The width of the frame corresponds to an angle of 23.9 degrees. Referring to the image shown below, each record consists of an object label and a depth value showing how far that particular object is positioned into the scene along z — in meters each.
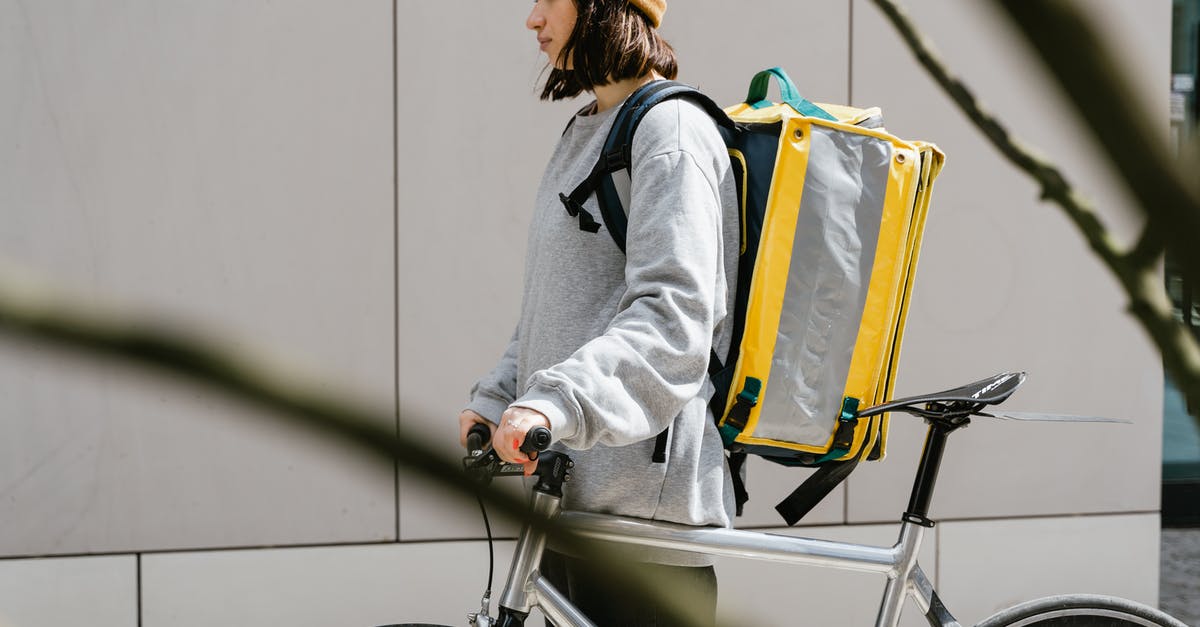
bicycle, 3.84
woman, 3.61
